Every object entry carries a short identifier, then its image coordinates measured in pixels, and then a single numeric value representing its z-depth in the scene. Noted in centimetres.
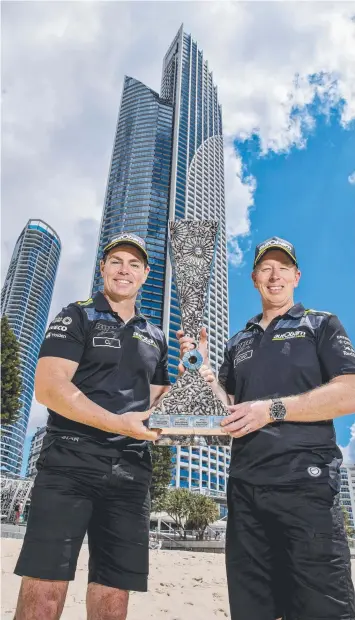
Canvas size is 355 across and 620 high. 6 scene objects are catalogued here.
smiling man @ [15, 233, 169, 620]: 229
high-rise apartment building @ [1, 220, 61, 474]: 11044
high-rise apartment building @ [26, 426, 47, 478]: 12644
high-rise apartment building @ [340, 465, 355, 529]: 14512
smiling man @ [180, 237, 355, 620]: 206
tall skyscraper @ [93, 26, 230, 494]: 11200
